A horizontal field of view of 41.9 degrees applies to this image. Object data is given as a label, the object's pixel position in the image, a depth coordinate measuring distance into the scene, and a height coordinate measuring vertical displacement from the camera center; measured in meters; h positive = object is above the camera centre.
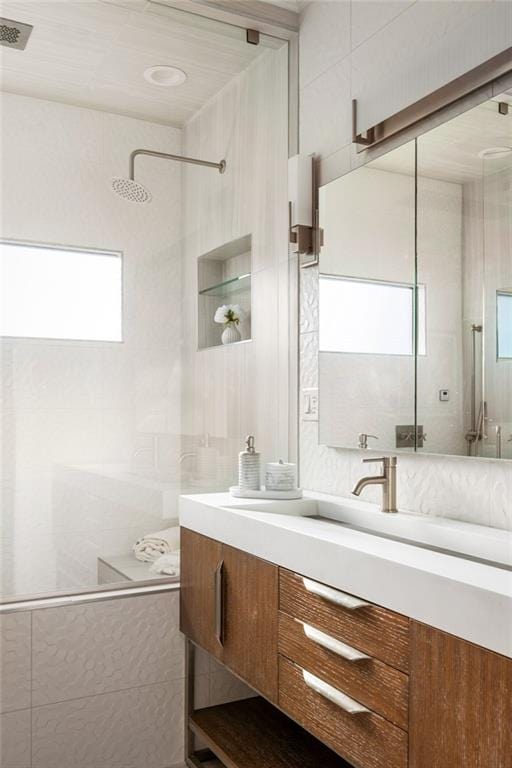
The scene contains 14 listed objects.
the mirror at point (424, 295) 1.55 +0.28
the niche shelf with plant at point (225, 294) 2.27 +0.36
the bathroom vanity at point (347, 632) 1.08 -0.48
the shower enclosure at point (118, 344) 1.99 +0.17
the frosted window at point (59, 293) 1.97 +0.32
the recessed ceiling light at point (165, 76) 2.19 +1.06
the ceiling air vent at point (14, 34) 1.98 +1.08
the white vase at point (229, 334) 2.30 +0.22
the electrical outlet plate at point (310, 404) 2.28 -0.02
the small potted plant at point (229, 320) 2.29 +0.27
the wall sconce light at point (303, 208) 2.23 +0.64
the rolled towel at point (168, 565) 2.21 -0.56
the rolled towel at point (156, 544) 2.18 -0.48
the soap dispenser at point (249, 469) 2.15 -0.23
